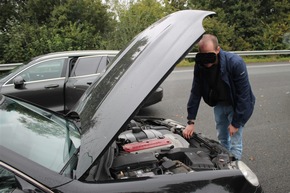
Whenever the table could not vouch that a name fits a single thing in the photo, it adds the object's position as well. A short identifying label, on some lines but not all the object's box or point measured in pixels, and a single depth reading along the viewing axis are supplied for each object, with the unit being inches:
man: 113.5
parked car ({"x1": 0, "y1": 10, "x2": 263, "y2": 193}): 67.3
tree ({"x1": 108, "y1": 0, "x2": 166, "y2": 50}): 625.3
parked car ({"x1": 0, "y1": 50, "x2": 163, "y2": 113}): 209.3
